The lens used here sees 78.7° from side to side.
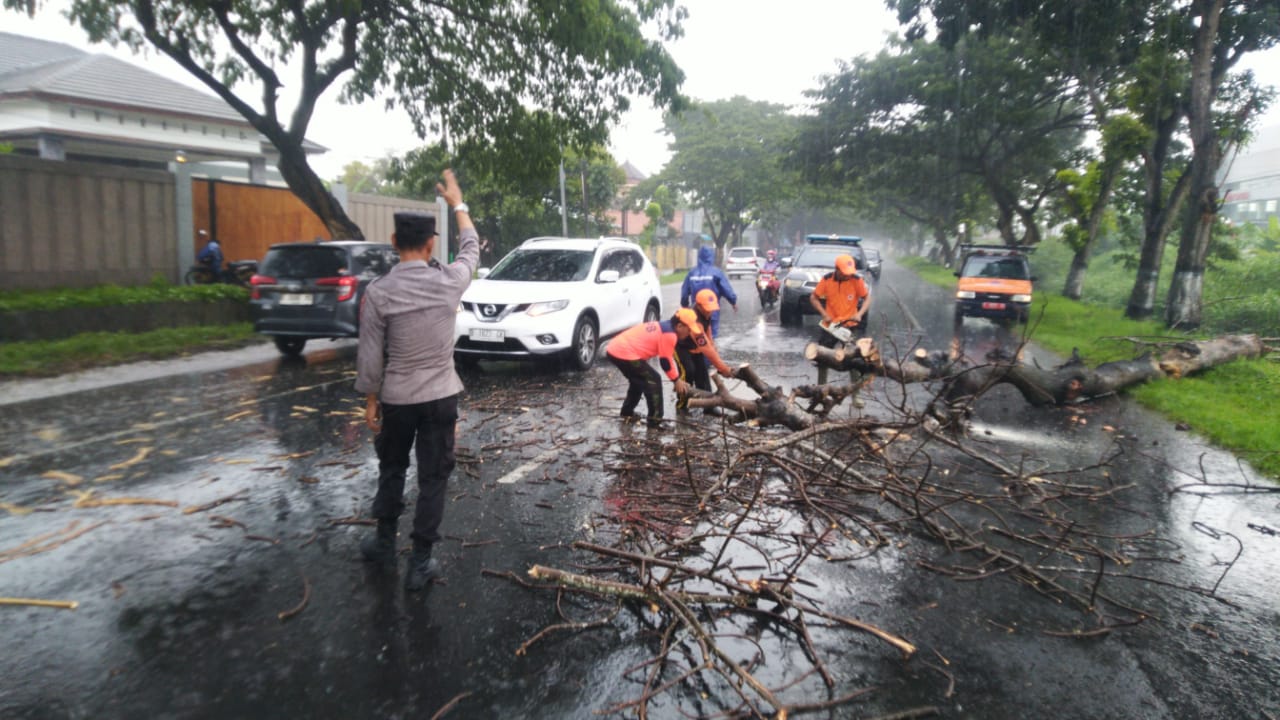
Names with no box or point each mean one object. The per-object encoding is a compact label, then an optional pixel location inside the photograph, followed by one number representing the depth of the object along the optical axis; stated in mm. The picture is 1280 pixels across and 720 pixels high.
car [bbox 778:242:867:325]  16906
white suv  9719
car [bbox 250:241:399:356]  10734
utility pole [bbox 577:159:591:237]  31141
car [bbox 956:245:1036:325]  17750
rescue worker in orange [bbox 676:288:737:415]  6715
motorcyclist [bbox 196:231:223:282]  14859
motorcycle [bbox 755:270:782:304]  20839
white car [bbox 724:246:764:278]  42312
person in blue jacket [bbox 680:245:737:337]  9805
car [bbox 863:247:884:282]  37334
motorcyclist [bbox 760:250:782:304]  20812
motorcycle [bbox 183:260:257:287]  14781
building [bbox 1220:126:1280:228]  52969
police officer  3680
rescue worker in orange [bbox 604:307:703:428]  6566
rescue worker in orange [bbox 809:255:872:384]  8383
